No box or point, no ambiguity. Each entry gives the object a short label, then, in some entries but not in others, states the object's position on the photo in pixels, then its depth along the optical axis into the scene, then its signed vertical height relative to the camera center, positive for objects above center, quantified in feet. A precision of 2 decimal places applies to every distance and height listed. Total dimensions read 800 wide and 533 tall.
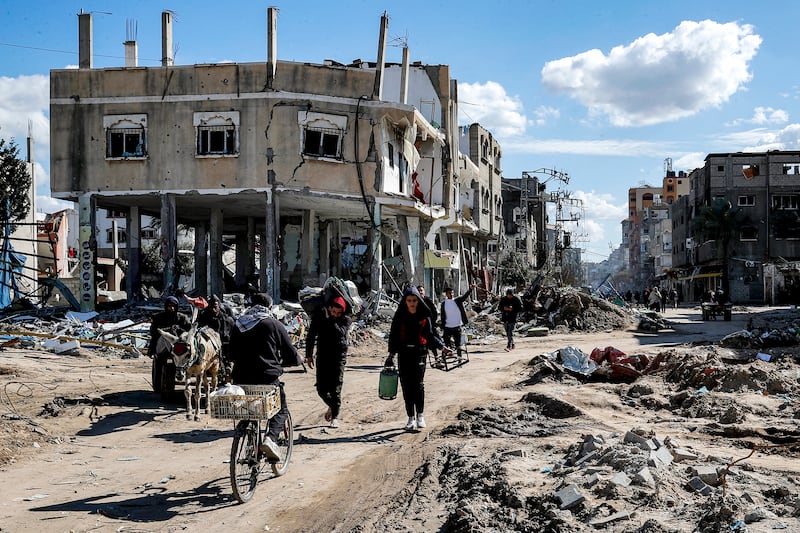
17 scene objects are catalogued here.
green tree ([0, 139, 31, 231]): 114.83 +14.11
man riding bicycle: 24.99 -2.28
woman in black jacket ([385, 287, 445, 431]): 35.09 -2.98
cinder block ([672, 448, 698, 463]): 24.38 -5.52
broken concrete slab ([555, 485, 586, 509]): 19.72 -5.50
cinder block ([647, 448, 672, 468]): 22.26 -5.27
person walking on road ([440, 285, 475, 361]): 63.57 -3.04
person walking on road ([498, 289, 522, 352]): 74.95 -2.90
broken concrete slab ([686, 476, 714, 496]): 20.35 -5.45
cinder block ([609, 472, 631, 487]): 20.66 -5.30
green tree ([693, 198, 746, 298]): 237.04 +15.07
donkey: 36.01 -3.39
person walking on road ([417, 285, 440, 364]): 55.70 -5.28
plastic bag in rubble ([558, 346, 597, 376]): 52.80 -5.72
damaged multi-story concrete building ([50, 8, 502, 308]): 91.45 +16.18
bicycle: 23.13 -4.37
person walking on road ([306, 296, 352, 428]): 33.55 -2.80
